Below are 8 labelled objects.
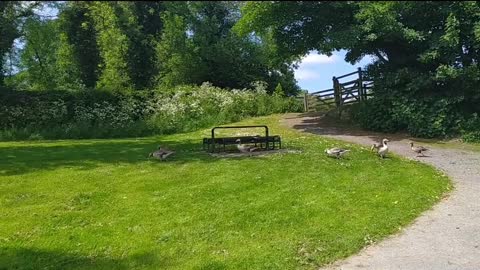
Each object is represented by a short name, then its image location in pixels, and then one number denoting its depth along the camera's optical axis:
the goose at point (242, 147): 13.41
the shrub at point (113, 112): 21.50
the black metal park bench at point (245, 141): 13.41
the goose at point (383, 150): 12.94
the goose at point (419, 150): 13.97
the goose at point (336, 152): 12.48
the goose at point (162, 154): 12.54
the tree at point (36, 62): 16.79
